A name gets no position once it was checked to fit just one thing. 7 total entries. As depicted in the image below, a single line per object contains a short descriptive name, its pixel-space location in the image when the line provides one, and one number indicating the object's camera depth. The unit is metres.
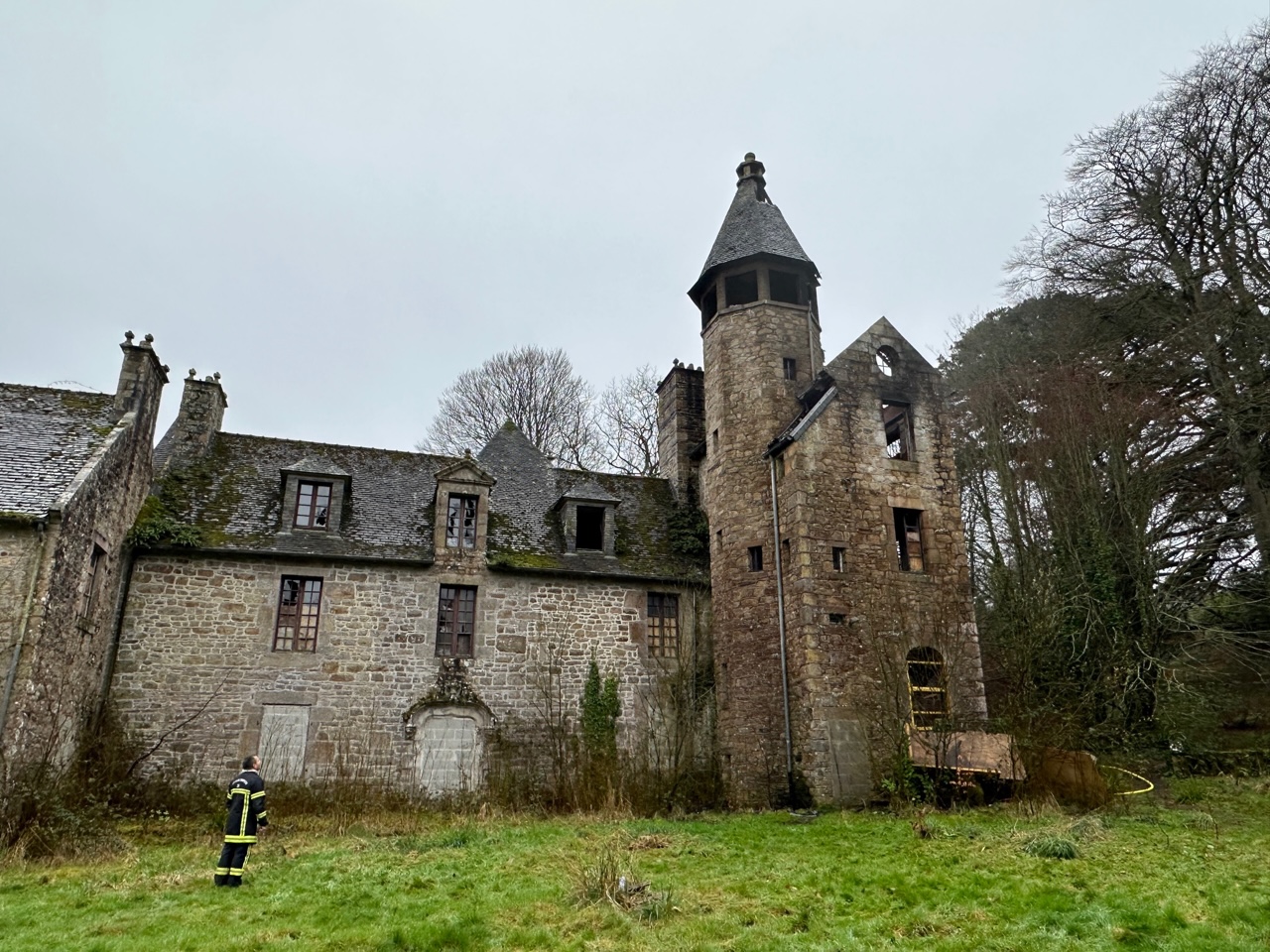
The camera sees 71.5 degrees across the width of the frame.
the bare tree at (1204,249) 17.27
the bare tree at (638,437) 30.94
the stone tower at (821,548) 15.06
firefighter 8.89
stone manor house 14.79
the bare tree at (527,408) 31.12
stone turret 16.00
